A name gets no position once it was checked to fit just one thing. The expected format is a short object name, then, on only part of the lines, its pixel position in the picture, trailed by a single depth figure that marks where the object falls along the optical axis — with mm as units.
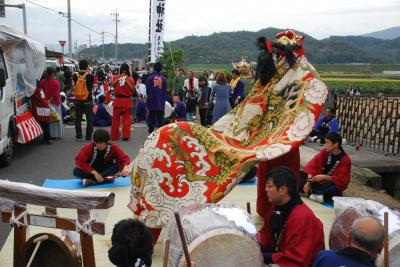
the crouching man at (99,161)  6223
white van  7621
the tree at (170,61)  28698
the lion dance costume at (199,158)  3756
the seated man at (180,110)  11398
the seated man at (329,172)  5570
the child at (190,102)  12523
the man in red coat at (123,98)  9773
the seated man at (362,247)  2512
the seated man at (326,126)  8984
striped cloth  8266
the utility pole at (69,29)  32606
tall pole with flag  13336
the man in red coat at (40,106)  9422
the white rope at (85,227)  2943
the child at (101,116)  12477
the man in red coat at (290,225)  2965
